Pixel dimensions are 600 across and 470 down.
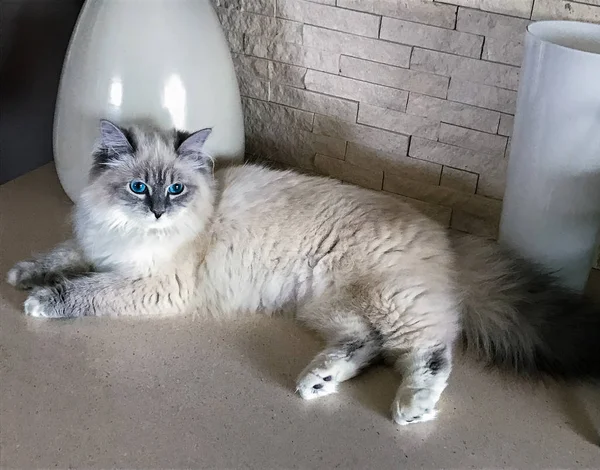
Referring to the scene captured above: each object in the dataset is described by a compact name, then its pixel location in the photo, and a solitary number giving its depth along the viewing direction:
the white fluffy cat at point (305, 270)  1.48
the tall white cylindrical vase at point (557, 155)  1.47
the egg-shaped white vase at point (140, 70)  1.77
